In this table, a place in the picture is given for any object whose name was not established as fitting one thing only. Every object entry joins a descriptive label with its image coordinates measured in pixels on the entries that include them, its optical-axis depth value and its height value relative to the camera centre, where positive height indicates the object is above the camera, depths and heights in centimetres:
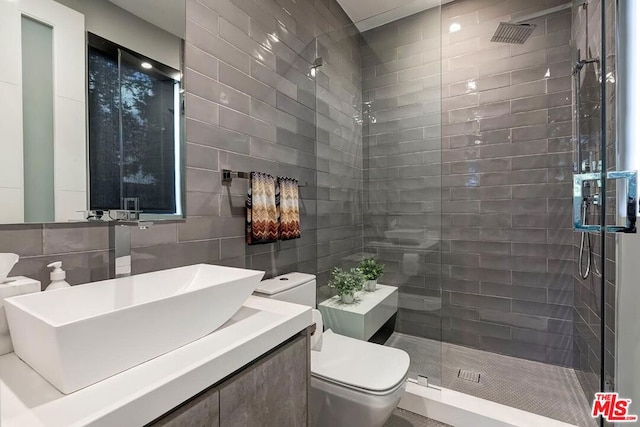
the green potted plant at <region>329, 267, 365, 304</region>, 229 -58
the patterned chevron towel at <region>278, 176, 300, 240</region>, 188 +1
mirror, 88 +37
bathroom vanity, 53 -36
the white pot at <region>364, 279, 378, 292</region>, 249 -64
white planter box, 211 -77
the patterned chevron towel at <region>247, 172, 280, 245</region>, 165 +1
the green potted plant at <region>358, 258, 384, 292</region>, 250 -52
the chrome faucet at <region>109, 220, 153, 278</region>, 102 -11
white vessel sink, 57 -27
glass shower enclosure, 220 +25
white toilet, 132 -80
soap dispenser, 86 -20
